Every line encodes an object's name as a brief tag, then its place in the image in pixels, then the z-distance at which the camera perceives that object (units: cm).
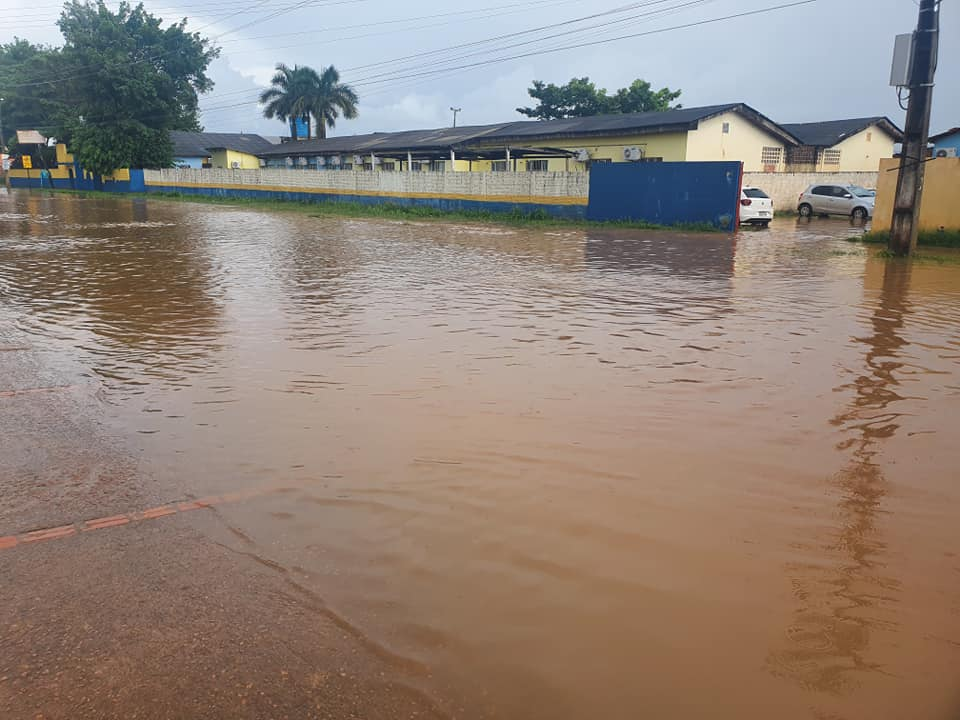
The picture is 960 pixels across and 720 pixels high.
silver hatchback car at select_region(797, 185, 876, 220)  2755
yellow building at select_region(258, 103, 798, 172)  3047
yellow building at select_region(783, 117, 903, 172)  3578
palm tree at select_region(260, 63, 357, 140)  5819
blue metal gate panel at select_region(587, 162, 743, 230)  2286
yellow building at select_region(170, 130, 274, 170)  5947
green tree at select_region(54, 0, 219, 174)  4684
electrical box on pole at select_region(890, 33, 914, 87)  1517
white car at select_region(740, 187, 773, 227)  2489
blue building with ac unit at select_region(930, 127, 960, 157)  3400
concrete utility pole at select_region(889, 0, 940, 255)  1498
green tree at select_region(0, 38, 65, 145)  5822
